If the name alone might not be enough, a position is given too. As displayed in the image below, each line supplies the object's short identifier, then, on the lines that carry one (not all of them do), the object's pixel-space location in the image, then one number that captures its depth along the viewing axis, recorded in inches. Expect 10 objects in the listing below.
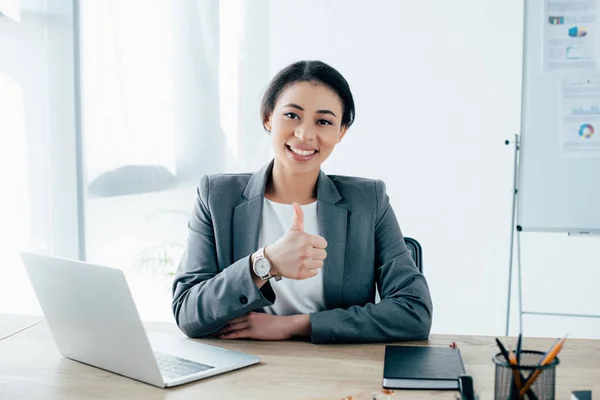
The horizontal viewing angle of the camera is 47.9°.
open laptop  47.4
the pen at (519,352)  39.8
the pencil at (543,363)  38.9
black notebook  47.6
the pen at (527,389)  39.3
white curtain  133.9
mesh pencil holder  39.1
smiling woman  69.7
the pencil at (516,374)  39.0
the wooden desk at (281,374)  47.1
